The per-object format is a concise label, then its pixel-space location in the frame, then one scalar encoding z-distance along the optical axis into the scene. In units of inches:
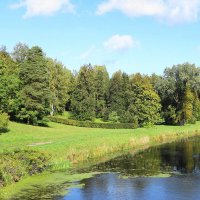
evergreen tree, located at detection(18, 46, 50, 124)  3014.3
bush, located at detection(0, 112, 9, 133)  2361.0
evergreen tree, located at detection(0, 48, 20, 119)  2603.3
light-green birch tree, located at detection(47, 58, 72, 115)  4234.7
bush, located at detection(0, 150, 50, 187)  1183.6
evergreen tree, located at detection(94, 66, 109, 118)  4355.3
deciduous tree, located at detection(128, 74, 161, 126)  3715.6
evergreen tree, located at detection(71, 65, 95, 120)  4003.4
